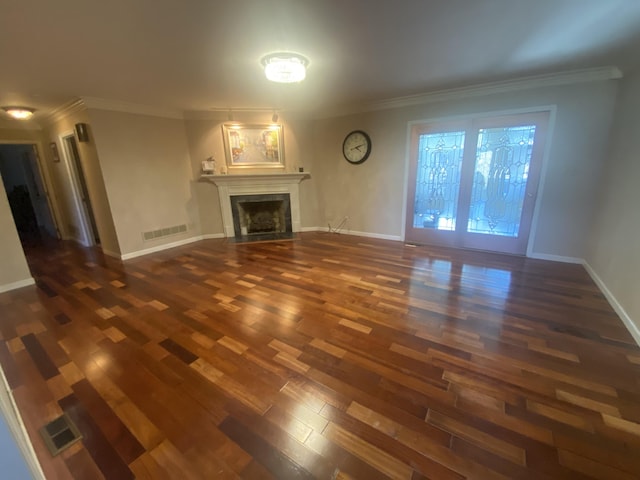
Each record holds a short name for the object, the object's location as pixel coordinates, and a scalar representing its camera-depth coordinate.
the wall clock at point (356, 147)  4.84
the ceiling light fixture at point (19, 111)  3.91
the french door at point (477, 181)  3.66
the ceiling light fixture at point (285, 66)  2.55
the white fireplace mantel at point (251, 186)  5.13
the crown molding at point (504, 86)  3.08
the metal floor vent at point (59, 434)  1.36
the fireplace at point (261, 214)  5.36
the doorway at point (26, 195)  5.70
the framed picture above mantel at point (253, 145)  5.04
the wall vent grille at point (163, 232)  4.58
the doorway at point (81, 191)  4.72
